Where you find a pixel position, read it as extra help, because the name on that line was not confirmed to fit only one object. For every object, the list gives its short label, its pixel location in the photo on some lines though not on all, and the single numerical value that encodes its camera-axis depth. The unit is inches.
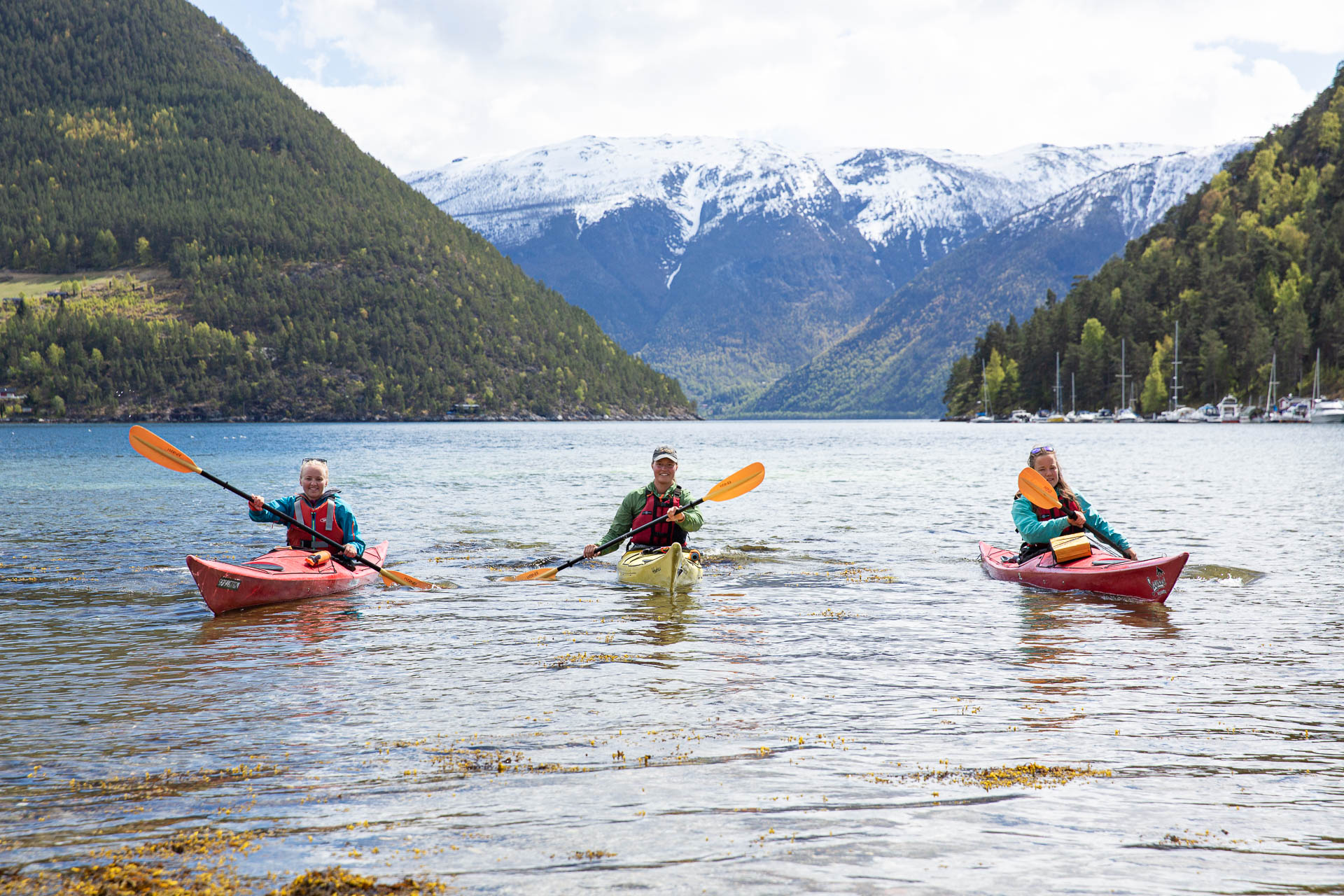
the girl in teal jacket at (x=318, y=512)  667.4
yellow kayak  708.7
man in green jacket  684.1
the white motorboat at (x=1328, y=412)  4707.2
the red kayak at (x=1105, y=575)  639.1
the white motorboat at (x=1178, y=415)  5575.8
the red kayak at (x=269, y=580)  610.9
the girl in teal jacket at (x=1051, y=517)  679.1
